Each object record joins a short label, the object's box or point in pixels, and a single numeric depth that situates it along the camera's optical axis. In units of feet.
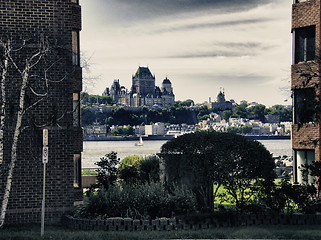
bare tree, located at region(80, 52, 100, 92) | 67.05
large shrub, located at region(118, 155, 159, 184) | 64.69
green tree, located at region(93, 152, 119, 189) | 59.62
